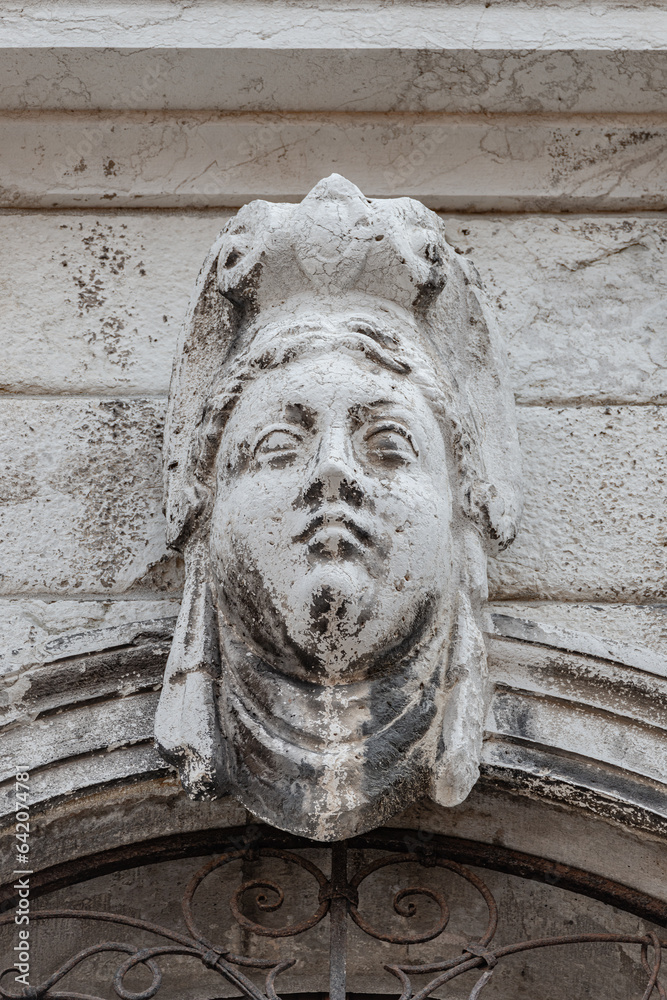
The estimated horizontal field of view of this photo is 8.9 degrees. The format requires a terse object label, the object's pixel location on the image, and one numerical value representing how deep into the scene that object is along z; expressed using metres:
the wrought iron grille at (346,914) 3.57
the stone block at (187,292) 3.87
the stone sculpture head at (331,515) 3.47
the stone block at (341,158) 3.96
